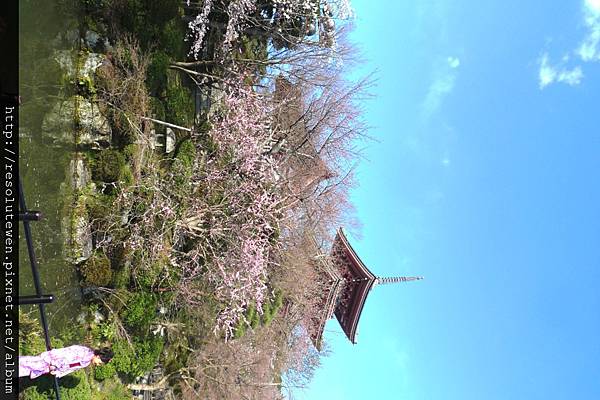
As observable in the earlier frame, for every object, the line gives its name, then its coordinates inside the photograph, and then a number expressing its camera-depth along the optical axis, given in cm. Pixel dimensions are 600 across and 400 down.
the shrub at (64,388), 962
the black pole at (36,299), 743
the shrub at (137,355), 1314
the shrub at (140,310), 1295
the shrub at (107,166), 1216
